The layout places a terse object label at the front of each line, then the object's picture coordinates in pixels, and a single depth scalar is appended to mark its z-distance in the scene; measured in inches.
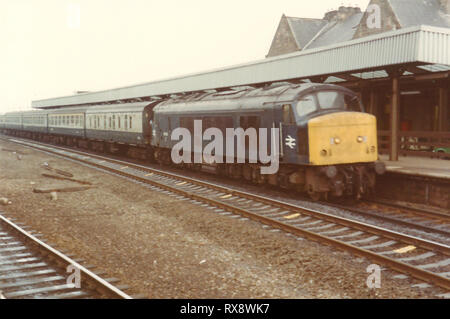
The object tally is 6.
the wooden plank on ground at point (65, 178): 628.9
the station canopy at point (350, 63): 546.3
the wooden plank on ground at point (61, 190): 551.2
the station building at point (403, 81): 638.5
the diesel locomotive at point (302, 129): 459.8
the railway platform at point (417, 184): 475.0
